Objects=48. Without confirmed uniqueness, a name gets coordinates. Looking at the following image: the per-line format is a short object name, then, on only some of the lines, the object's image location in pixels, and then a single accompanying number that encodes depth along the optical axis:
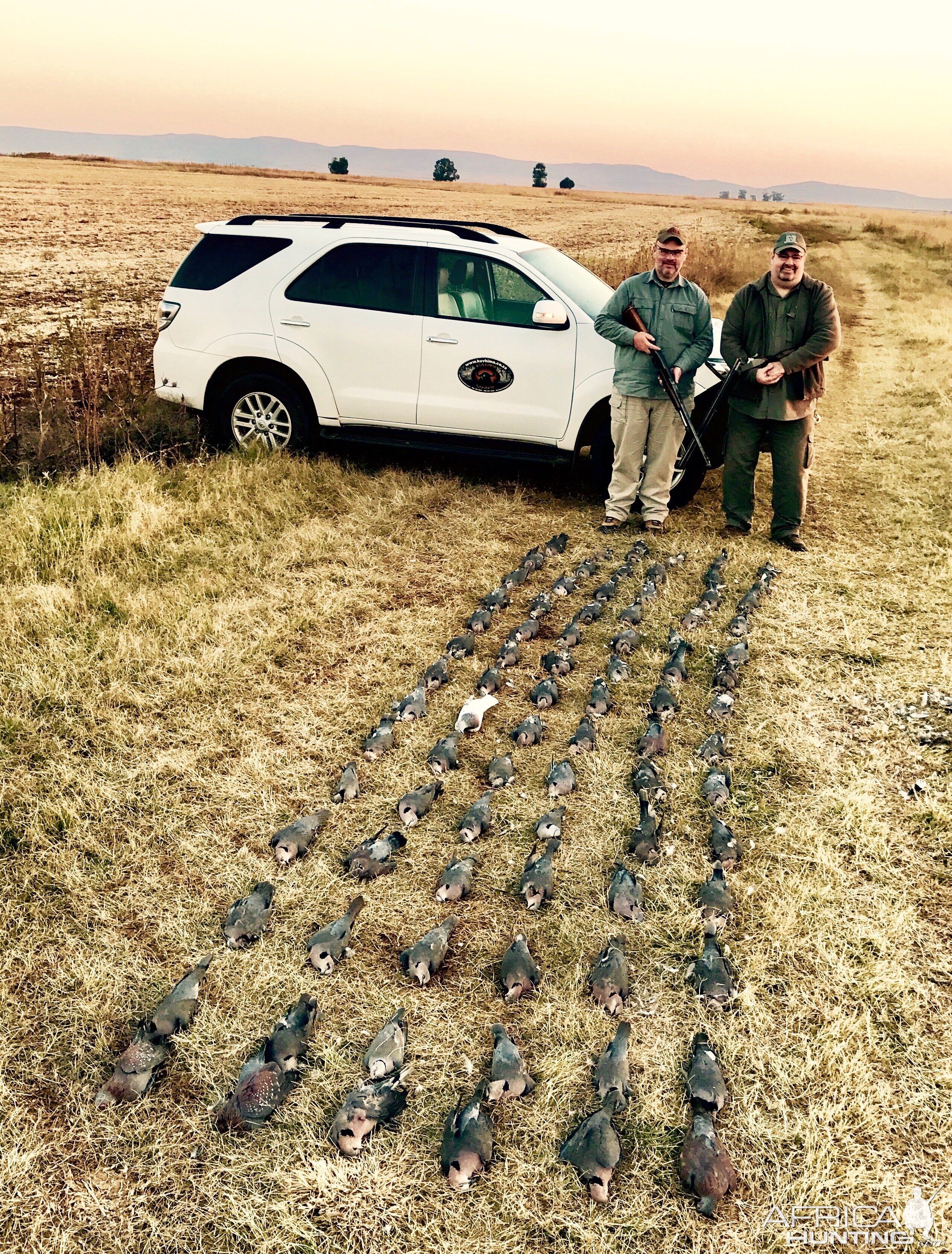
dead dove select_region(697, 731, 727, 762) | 4.15
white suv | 6.73
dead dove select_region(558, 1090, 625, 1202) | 2.28
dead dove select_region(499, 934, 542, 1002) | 2.87
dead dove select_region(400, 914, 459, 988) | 2.93
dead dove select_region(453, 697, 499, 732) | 4.36
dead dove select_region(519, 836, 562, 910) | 3.25
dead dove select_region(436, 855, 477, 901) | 3.29
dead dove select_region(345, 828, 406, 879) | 3.39
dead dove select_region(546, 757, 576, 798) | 3.90
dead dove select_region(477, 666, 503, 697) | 4.66
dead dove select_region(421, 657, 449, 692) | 4.68
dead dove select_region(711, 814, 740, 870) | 3.47
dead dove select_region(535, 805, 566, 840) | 3.63
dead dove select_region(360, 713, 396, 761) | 4.11
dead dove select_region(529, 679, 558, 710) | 4.57
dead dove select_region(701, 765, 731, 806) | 3.84
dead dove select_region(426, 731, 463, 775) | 4.04
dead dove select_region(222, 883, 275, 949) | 3.06
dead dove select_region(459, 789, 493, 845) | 3.59
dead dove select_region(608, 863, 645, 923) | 3.21
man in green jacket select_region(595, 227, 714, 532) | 6.11
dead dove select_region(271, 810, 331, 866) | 3.46
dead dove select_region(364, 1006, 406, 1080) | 2.59
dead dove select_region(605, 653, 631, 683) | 4.82
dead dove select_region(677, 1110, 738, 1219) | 2.27
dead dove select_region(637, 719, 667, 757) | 4.14
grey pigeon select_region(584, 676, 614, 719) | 4.49
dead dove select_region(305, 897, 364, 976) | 2.97
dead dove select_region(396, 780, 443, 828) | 3.70
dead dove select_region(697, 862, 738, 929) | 3.19
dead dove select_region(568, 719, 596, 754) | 4.19
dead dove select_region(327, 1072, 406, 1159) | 2.38
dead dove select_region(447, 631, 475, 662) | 5.03
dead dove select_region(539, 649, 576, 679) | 4.89
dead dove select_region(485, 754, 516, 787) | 3.93
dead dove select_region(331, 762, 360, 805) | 3.82
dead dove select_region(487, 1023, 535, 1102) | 2.52
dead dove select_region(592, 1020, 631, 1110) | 2.52
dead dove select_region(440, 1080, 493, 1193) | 2.30
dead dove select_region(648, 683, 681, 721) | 4.45
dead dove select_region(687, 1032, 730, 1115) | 2.49
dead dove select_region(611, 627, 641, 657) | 5.10
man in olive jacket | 5.93
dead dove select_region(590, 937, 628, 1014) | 2.84
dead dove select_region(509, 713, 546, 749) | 4.26
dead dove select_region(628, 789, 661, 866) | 3.49
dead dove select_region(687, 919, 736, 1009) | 2.85
